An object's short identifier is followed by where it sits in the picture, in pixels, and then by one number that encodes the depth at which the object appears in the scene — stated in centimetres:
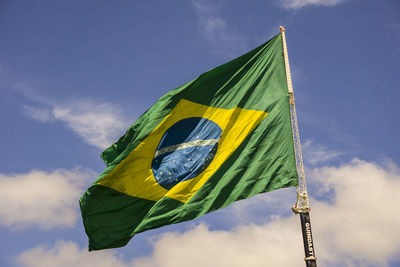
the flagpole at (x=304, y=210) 1380
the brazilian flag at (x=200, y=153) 1525
